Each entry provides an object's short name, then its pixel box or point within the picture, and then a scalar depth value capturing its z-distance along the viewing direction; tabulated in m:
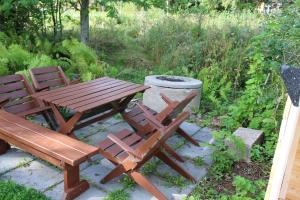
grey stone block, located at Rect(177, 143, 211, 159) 4.57
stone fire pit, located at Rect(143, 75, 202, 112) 5.82
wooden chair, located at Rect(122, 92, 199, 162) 4.29
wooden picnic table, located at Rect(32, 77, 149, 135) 4.01
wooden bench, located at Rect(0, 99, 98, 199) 3.26
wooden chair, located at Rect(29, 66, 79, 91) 4.87
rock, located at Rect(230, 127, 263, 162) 4.29
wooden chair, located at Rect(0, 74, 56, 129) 4.48
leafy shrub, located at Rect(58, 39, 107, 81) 7.18
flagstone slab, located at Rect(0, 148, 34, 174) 3.90
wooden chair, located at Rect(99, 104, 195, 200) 3.30
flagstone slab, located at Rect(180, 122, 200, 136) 5.36
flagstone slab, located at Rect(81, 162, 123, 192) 3.67
